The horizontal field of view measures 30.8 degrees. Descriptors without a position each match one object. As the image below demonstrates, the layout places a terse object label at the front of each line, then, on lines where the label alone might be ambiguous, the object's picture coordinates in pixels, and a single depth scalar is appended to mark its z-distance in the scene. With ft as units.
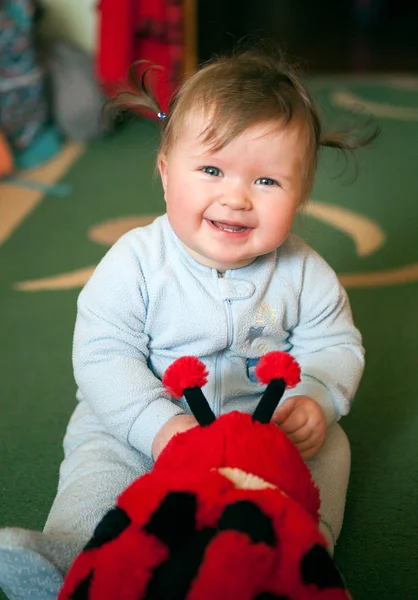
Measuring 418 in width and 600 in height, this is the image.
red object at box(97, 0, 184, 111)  6.84
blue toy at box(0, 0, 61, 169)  6.55
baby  2.42
